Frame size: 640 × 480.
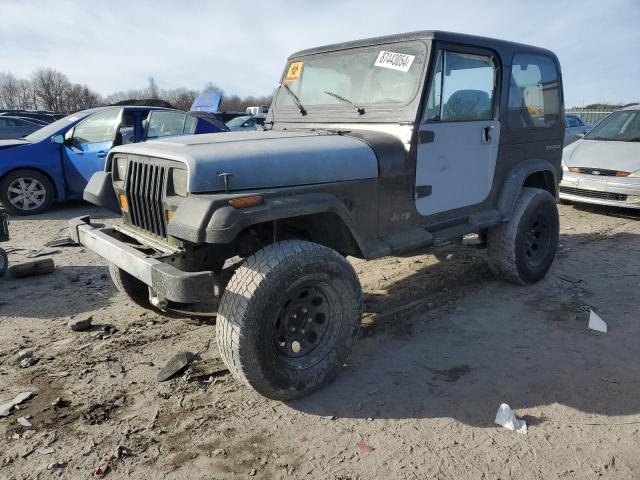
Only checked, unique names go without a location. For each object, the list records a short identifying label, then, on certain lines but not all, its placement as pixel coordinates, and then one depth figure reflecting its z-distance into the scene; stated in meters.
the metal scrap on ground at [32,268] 4.90
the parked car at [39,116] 18.26
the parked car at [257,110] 23.84
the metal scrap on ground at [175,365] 3.18
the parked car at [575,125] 13.53
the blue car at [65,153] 7.55
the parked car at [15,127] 14.36
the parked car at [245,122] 16.05
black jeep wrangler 2.67
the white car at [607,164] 7.19
